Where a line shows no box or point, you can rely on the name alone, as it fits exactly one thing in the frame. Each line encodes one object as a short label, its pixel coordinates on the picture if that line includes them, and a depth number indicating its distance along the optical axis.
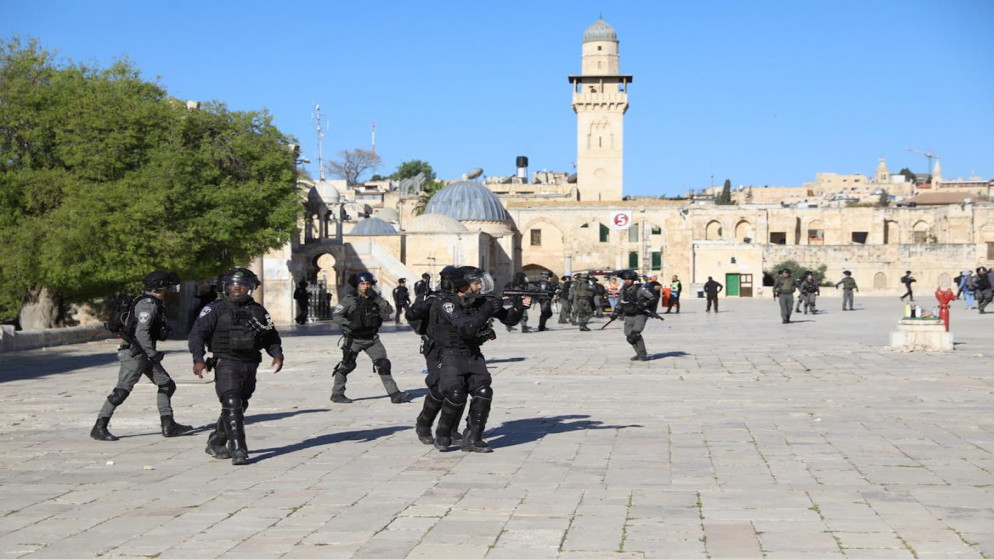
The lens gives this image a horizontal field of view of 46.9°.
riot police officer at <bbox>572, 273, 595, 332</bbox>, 27.36
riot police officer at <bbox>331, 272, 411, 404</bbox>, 11.96
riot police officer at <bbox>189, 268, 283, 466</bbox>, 8.19
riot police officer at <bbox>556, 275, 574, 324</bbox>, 30.83
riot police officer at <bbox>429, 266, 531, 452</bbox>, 8.54
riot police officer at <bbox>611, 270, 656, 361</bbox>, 16.70
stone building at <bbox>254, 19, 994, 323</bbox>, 58.86
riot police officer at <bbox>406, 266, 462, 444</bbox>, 8.78
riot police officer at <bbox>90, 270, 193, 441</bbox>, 9.60
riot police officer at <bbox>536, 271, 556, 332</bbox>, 26.72
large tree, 21.84
